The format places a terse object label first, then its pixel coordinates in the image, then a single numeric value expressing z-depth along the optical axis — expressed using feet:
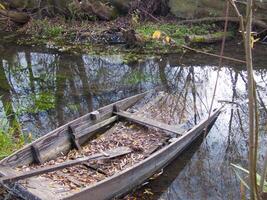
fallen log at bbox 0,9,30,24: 39.04
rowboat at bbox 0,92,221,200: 13.25
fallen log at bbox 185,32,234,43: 33.14
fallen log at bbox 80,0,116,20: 37.78
